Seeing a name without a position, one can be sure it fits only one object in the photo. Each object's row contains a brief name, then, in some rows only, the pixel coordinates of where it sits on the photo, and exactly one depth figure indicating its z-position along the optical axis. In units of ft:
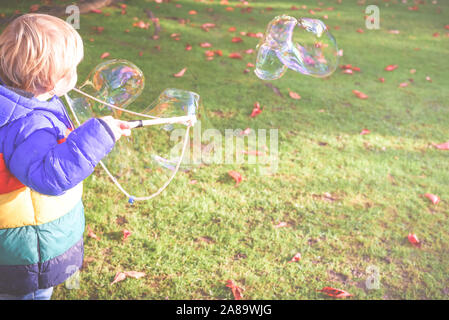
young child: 4.93
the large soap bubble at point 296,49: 10.44
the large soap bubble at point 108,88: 8.70
